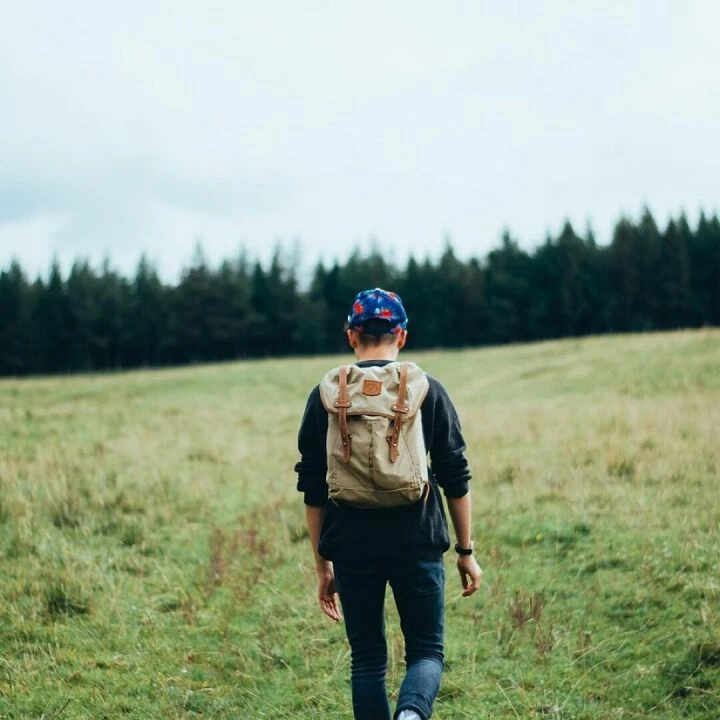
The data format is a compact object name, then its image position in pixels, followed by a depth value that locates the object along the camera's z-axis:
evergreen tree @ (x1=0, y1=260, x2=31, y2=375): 63.84
